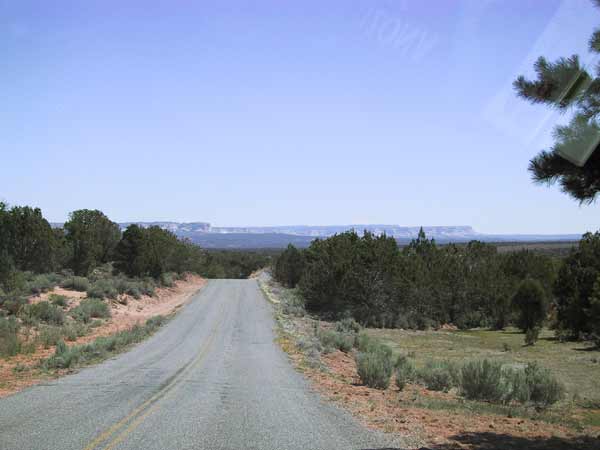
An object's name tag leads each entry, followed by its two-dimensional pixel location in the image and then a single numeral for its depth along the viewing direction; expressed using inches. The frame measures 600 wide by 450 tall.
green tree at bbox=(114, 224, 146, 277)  2159.2
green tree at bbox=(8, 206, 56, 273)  1408.7
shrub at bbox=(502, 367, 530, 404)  562.3
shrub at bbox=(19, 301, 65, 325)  1071.4
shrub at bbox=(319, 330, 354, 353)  936.0
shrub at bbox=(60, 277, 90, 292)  1540.4
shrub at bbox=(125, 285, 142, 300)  1742.1
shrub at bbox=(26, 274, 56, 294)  1312.7
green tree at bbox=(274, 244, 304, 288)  2704.2
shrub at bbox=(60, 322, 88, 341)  953.5
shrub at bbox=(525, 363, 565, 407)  563.5
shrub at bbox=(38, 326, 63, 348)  881.5
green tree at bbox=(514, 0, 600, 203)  277.7
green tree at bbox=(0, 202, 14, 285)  1356.9
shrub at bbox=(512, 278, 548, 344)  1573.6
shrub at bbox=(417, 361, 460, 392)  634.7
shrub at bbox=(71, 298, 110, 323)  1198.3
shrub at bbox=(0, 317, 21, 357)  772.6
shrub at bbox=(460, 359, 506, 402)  572.4
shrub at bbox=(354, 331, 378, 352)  970.6
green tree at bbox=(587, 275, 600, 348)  1041.5
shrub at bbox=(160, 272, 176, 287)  2251.0
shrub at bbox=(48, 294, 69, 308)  1254.3
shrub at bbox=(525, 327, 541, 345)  1384.1
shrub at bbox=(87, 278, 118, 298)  1484.6
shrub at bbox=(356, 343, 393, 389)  588.4
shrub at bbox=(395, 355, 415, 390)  592.1
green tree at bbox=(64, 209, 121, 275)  1849.2
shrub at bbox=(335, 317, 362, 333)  1332.4
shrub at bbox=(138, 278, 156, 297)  1872.5
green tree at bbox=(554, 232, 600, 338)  1411.2
